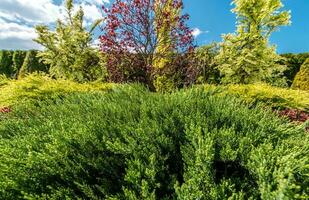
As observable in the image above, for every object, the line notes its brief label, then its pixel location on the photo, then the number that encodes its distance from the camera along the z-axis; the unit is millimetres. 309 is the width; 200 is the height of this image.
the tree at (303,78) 6471
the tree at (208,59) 5657
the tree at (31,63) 9633
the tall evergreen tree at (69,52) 5226
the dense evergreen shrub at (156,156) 752
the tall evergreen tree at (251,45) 5737
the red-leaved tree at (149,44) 5013
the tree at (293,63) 7805
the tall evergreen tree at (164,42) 5059
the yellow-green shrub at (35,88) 3177
